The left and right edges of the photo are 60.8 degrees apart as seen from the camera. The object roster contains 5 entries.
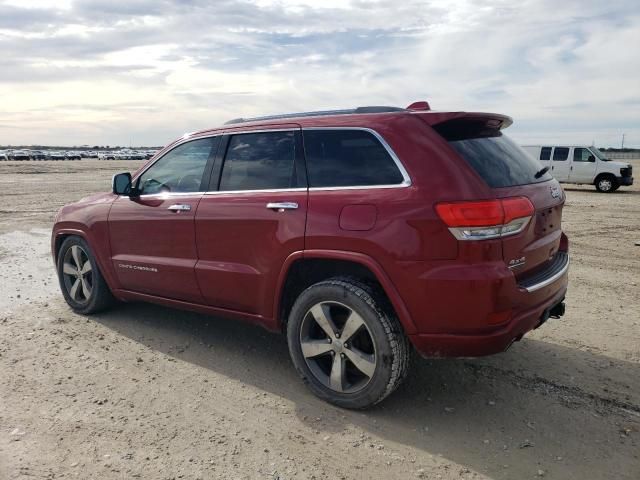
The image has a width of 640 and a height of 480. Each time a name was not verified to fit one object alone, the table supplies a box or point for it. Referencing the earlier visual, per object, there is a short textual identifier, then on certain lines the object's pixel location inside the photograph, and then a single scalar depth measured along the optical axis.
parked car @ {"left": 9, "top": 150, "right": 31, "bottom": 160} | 72.94
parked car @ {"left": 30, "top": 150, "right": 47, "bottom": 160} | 76.81
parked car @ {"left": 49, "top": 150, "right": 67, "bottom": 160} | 80.81
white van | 20.09
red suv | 3.06
